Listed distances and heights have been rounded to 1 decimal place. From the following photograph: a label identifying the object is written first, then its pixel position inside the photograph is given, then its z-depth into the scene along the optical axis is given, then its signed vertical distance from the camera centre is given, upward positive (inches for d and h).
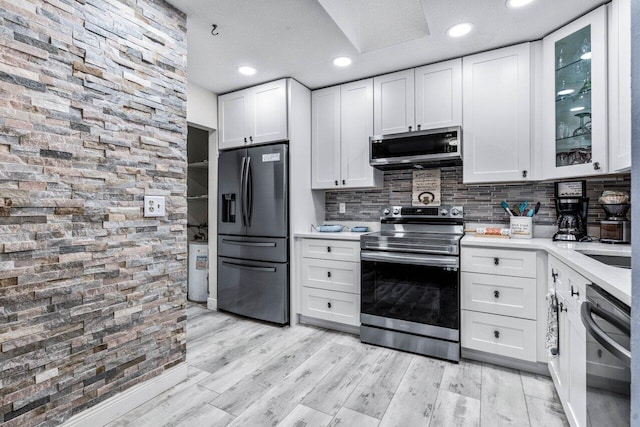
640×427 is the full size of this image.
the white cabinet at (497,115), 95.3 +28.3
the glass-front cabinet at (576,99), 77.4 +28.2
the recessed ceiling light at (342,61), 104.6 +48.4
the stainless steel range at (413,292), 92.0 -24.5
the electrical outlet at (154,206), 73.1 +1.2
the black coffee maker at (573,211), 89.4 -0.5
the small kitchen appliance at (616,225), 81.0 -4.0
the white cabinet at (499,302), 84.5 -24.8
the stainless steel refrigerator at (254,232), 119.3 -8.2
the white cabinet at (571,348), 53.1 -24.7
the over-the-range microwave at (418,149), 100.0 +19.6
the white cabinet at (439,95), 104.0 +37.4
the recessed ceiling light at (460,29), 86.0 +48.3
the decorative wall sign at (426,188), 117.4 +7.9
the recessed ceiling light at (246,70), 111.3 +48.6
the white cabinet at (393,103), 111.3 +37.2
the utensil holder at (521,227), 97.0 -5.3
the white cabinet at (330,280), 110.3 -24.3
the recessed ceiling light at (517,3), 76.0 +48.2
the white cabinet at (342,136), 119.7 +28.0
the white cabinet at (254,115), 120.8 +37.0
